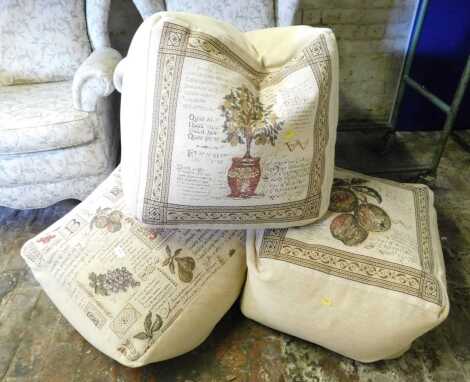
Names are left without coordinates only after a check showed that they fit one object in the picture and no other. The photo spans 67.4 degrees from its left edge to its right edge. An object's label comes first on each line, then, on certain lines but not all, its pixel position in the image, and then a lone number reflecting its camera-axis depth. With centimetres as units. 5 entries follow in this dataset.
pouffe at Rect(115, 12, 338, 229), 73
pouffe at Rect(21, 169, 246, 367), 85
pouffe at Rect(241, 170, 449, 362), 80
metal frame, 138
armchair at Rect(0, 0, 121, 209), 123
